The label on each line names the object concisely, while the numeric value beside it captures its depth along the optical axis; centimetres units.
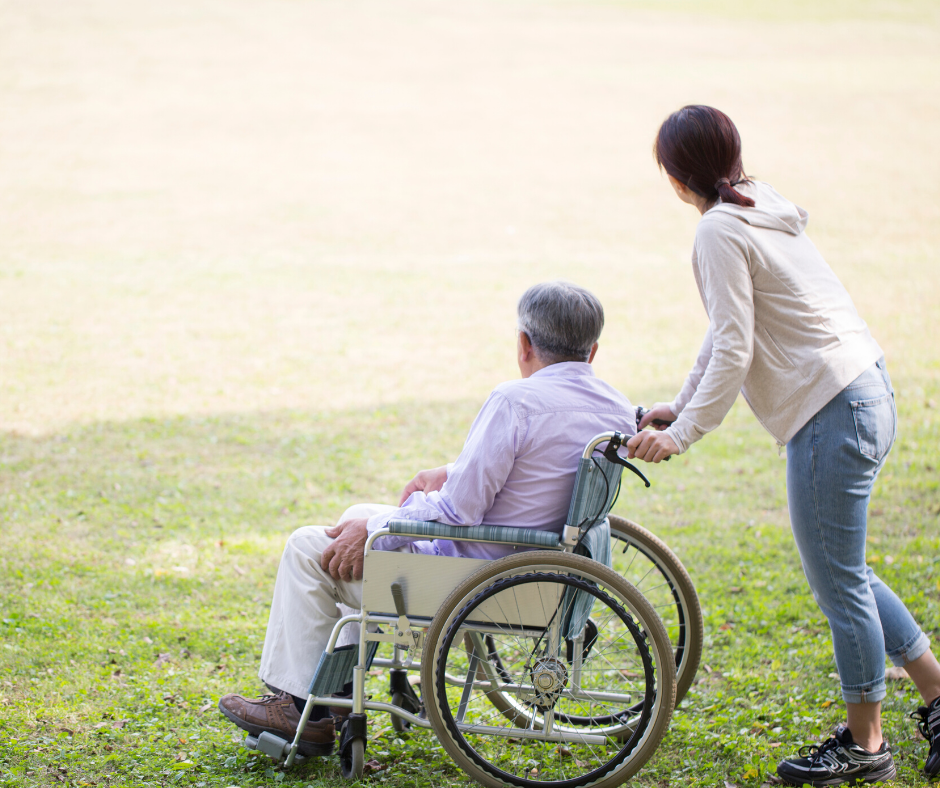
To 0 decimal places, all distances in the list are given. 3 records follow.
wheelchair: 514
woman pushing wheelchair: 526
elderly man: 529
